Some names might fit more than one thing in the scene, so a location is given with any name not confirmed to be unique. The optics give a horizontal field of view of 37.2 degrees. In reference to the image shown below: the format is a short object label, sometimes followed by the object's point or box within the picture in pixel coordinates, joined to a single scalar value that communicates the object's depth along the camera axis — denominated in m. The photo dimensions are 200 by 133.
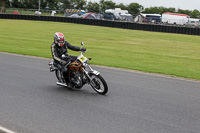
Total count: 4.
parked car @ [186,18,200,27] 34.52
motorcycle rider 8.20
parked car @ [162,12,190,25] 57.54
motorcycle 7.78
